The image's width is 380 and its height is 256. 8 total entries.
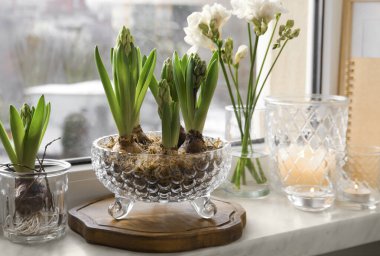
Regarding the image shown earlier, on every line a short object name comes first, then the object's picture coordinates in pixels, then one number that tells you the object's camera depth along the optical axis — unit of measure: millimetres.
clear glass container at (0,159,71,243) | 1133
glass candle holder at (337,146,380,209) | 1391
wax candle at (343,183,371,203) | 1396
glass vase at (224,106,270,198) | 1437
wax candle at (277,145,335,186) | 1440
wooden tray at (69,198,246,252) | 1120
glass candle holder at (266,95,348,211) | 1446
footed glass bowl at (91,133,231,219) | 1130
